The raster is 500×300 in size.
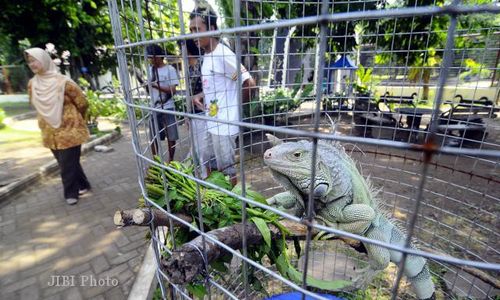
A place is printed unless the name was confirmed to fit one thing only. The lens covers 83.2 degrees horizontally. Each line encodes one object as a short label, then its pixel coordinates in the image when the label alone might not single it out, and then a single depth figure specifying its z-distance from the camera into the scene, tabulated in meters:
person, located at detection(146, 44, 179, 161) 2.93
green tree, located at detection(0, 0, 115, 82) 10.03
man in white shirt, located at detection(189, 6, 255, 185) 2.63
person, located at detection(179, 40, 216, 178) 2.90
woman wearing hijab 3.43
